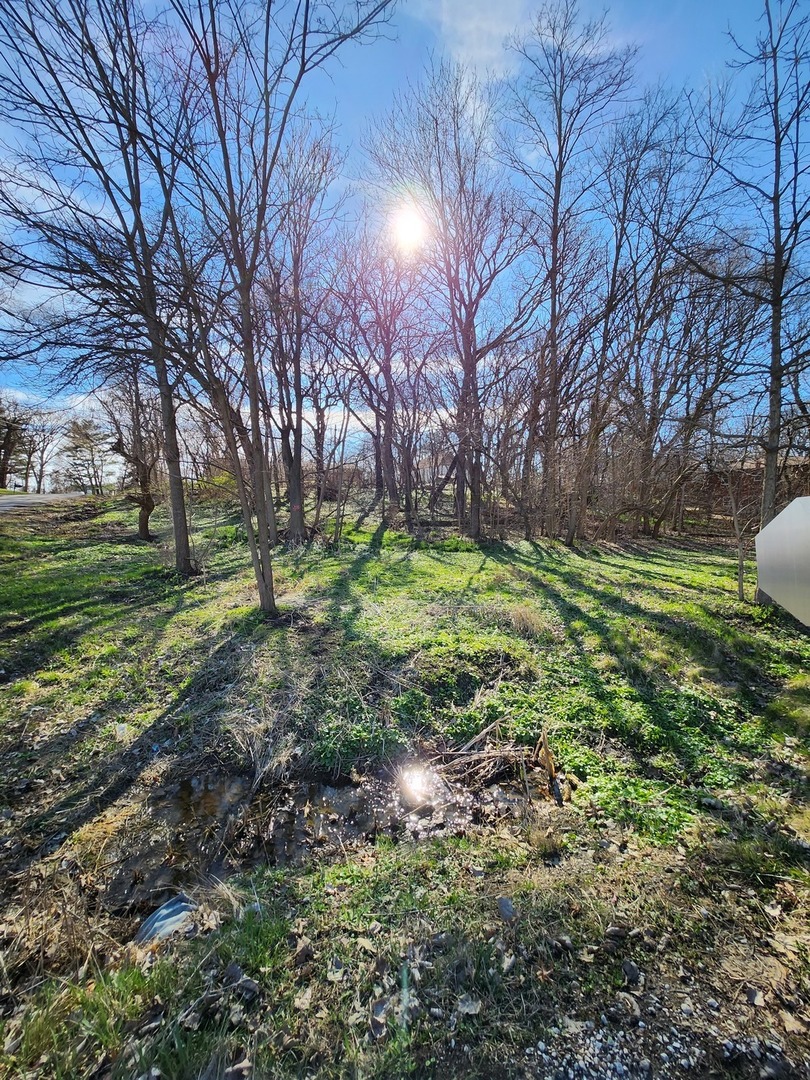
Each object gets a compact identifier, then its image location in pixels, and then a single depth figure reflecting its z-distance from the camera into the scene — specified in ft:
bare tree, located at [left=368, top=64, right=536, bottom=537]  44.34
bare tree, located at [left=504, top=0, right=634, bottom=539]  37.78
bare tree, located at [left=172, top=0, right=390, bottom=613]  15.34
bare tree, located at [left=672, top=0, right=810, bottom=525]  16.74
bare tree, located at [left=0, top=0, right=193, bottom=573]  13.96
